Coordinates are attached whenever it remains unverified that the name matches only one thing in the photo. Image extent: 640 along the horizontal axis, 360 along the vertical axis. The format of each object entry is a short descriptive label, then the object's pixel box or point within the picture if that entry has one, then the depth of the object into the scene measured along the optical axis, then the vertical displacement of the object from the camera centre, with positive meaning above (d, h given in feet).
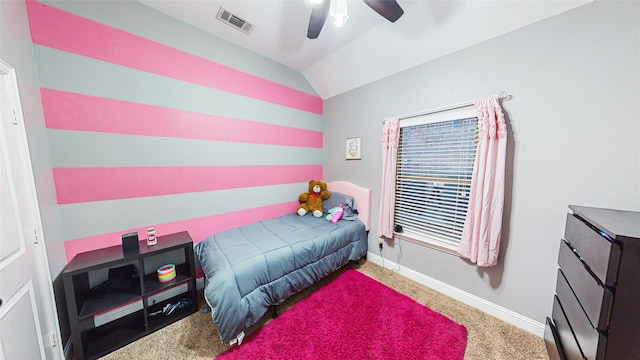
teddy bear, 9.39 -1.90
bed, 4.63 -2.92
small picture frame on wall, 9.07 +0.56
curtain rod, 5.31 +1.67
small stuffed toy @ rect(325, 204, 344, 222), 8.64 -2.44
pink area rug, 4.68 -4.66
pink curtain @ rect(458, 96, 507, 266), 5.31 -0.73
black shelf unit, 4.36 -3.45
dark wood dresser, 2.67 -2.01
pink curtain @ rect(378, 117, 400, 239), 7.63 -0.47
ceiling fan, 4.35 +3.59
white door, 3.10 -1.64
